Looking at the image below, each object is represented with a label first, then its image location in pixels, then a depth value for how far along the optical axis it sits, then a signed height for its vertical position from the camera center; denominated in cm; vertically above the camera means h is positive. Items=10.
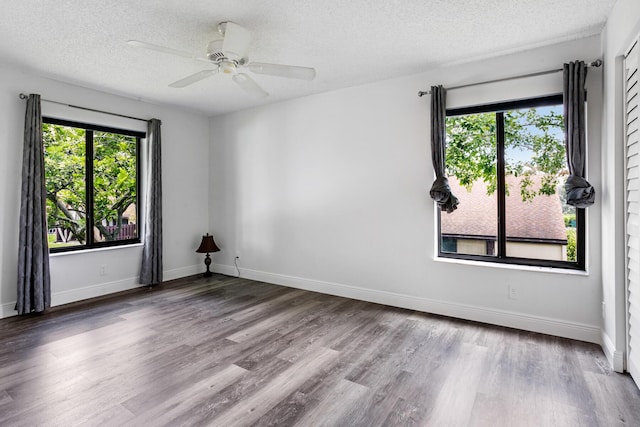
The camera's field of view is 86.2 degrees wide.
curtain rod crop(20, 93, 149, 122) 357 +128
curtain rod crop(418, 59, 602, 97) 272 +124
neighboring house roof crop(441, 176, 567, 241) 312 -2
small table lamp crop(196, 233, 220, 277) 519 -50
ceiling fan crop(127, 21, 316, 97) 247 +122
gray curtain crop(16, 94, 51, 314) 348 -7
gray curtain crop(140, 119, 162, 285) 463 +1
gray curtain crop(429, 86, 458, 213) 336 +71
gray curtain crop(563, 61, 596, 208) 272 +63
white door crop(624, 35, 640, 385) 207 +7
